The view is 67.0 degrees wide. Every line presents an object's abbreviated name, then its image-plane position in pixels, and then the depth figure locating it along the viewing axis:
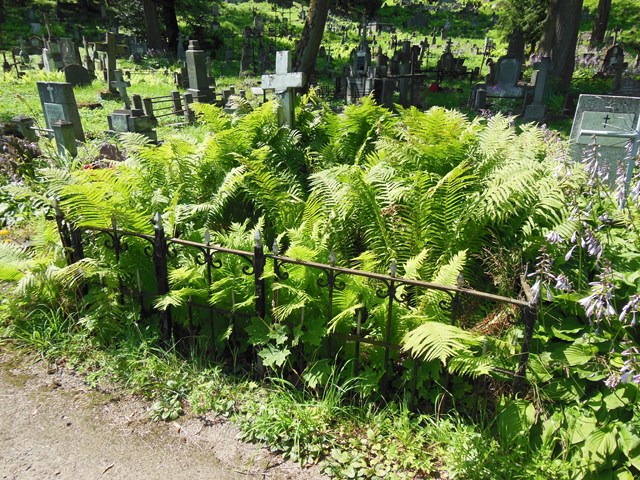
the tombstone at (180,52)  22.46
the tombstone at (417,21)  33.19
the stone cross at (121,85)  12.90
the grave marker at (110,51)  15.12
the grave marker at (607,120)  4.36
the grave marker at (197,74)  12.45
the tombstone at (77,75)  14.69
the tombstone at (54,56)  18.11
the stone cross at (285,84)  4.96
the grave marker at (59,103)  7.45
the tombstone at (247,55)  20.07
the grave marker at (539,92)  11.86
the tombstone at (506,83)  13.52
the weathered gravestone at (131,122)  9.16
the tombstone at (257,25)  28.17
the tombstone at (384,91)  11.69
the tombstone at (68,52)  18.03
